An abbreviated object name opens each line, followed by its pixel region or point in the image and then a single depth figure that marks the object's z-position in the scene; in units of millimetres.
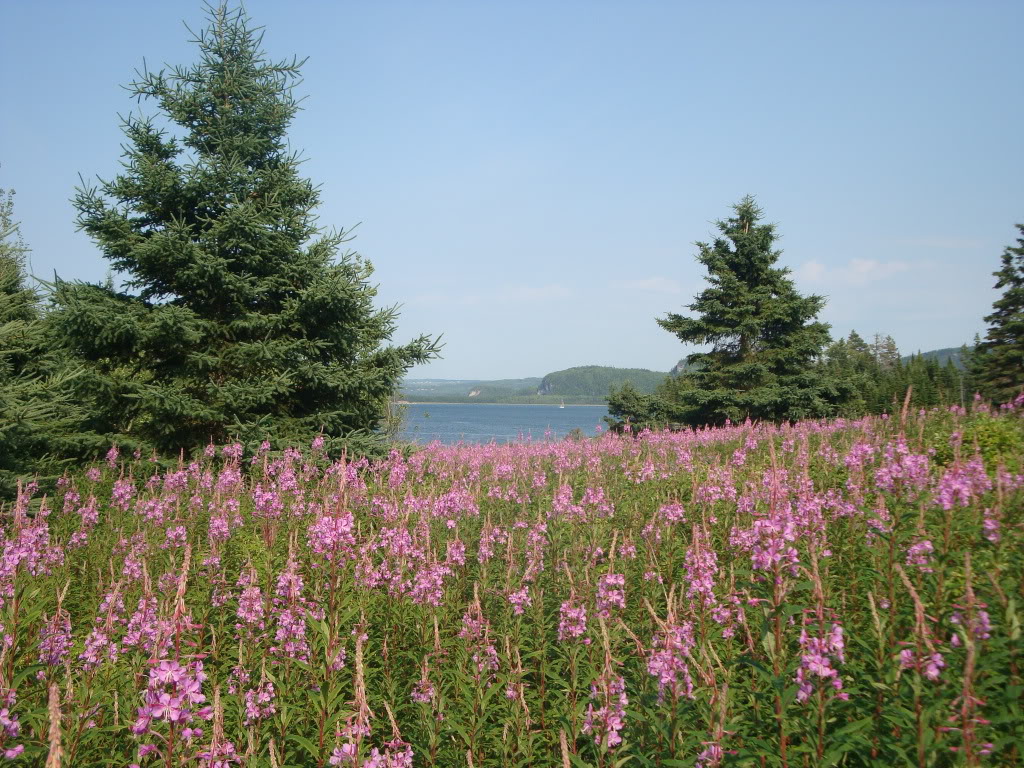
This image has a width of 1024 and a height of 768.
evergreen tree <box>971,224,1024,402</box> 38438
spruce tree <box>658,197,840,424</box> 25422
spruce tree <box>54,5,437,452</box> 10438
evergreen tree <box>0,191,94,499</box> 8203
